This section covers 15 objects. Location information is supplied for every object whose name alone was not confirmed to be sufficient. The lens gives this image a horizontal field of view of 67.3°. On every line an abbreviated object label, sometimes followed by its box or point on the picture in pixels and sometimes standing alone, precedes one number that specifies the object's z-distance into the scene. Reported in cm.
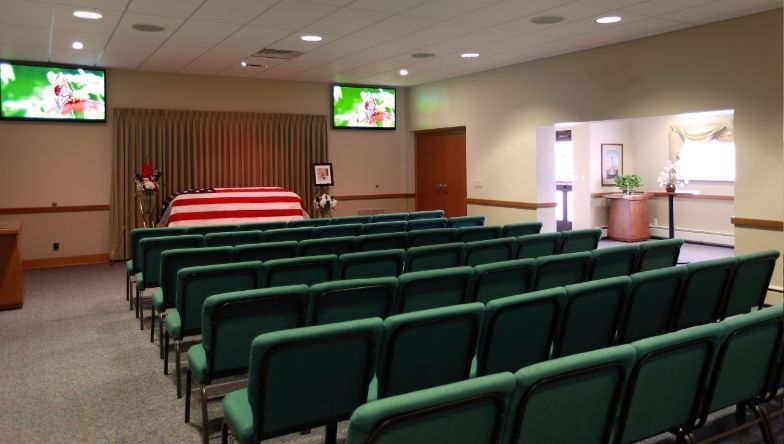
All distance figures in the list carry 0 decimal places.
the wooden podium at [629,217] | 1131
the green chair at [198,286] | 376
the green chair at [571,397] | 189
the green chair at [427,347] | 259
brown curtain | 972
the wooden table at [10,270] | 629
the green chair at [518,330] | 286
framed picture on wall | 1199
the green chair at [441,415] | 163
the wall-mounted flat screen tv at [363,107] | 1152
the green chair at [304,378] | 231
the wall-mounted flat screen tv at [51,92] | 878
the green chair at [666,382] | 220
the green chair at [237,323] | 300
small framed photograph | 1109
